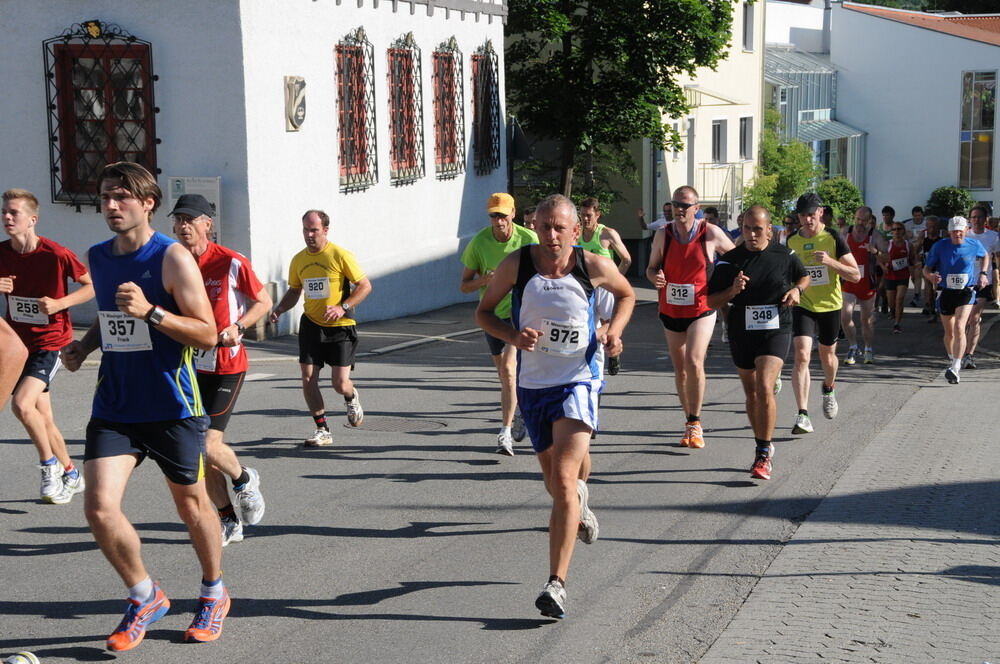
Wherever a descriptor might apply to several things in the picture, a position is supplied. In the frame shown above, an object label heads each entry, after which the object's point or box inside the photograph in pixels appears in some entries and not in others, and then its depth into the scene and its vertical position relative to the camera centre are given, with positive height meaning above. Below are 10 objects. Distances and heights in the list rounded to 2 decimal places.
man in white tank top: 11.64 -1.52
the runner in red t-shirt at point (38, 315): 15.28 -1.81
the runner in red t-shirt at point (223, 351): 13.55 -1.83
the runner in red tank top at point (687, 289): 19.08 -2.13
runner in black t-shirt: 17.16 -2.07
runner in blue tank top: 10.15 -1.51
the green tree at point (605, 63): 53.03 -1.08
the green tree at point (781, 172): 78.80 -5.28
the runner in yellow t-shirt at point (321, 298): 18.77 -2.12
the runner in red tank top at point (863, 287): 28.84 -3.35
